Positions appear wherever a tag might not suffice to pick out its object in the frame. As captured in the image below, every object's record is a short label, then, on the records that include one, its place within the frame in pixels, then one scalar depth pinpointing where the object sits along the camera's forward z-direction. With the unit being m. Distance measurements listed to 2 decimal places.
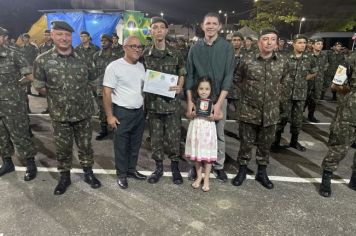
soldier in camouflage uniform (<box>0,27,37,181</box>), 3.81
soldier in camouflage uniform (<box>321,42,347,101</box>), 10.30
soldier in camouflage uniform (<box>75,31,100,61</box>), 6.94
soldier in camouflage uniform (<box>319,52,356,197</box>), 3.52
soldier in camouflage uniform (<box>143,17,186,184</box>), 3.62
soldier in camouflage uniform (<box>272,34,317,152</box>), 5.16
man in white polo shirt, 3.47
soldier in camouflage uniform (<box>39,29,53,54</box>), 9.47
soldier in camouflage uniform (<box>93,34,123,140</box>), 5.90
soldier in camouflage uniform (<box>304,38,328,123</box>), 6.88
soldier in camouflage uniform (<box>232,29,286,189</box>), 3.61
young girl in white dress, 3.62
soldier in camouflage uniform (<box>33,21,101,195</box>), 3.37
